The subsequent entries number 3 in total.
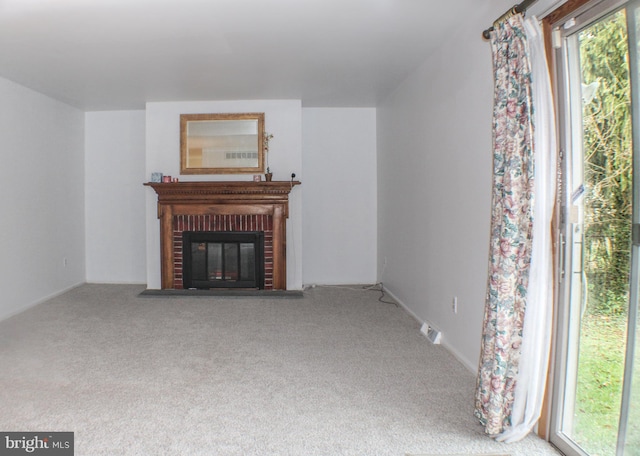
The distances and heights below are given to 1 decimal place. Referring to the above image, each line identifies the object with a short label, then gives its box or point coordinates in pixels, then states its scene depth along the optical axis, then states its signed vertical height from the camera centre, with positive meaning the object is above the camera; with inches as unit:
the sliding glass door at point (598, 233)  72.1 -3.1
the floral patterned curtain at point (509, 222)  83.6 -1.5
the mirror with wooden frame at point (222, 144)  225.0 +31.9
